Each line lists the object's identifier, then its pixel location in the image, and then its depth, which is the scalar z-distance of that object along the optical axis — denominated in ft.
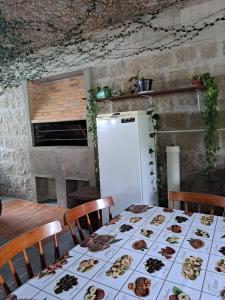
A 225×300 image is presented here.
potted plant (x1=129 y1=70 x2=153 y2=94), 9.36
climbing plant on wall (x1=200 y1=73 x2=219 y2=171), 8.29
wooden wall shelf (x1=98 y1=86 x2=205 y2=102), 8.78
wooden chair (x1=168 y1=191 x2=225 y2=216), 5.24
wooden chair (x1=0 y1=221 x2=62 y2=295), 3.69
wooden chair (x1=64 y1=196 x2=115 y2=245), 4.89
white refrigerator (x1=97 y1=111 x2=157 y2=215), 8.31
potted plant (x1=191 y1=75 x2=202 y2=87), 8.50
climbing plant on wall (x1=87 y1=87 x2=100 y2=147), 11.05
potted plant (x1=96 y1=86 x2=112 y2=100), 10.57
